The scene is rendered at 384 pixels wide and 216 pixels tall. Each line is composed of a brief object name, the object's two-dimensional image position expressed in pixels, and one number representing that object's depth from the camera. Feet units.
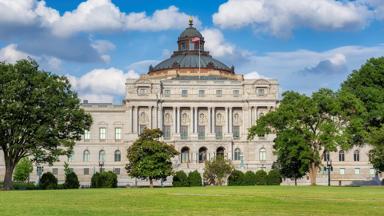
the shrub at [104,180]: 275.80
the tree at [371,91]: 264.72
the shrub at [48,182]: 257.14
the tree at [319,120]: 254.68
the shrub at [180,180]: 293.23
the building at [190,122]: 436.35
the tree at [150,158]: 286.25
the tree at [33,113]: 226.17
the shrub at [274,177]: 303.68
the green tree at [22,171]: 392.88
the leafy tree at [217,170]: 316.19
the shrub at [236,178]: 298.76
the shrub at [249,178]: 296.92
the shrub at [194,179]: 294.05
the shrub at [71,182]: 268.41
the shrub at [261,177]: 299.79
